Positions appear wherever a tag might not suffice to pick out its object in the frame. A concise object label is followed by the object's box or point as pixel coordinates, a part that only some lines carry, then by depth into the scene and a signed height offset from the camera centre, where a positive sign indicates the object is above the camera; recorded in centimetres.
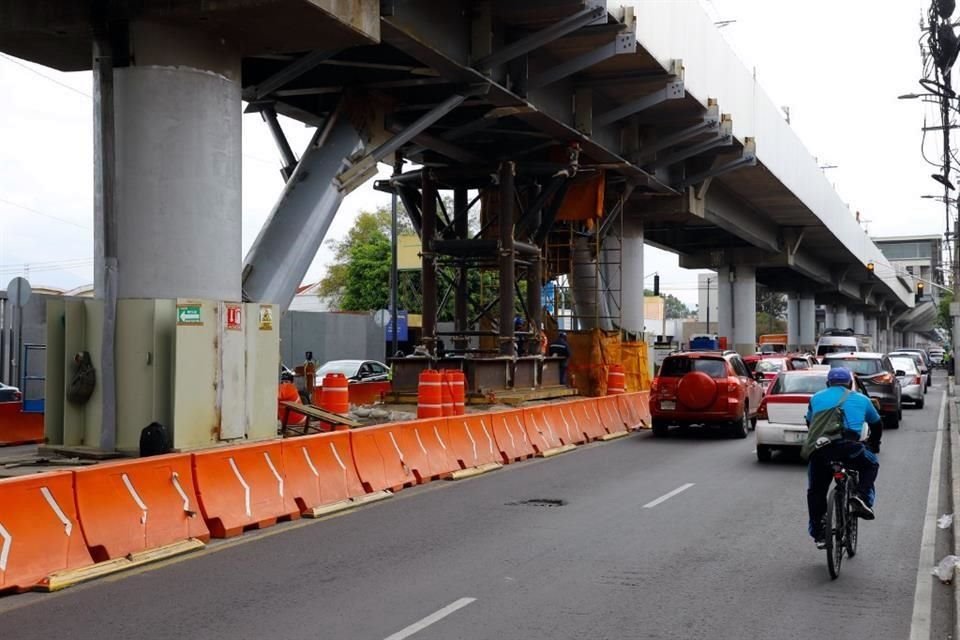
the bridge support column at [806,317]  8344 +162
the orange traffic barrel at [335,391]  1994 -105
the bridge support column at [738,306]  5722 +171
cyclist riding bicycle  884 -104
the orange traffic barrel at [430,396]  1880 -108
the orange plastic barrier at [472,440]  1584 -162
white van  4456 -29
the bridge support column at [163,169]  1355 +217
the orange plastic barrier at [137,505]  882 -151
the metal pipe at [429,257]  2811 +213
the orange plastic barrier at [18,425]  1998 -174
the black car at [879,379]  2328 -93
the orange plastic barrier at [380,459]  1309 -159
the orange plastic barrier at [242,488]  1027 -157
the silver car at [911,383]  3097 -137
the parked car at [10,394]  2302 -130
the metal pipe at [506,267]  2647 +175
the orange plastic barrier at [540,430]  1855 -169
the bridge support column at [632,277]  3666 +213
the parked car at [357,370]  3102 -101
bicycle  841 -148
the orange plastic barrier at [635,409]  2398 -170
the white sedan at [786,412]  1617 -116
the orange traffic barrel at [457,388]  1989 -100
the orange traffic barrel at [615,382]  2781 -120
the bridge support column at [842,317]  10491 +207
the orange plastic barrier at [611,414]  2248 -169
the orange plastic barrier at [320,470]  1165 -155
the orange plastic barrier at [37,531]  798 -154
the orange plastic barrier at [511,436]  1731 -168
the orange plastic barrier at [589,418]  2112 -168
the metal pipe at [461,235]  2967 +287
